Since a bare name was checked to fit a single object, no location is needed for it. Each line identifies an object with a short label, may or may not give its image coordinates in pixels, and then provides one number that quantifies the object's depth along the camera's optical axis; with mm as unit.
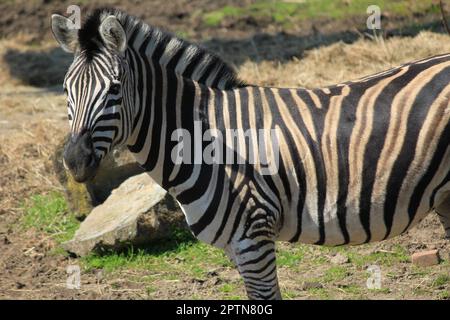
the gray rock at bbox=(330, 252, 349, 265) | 16344
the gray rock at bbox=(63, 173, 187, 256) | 16828
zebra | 11617
